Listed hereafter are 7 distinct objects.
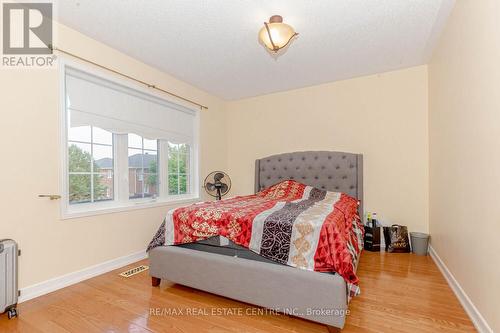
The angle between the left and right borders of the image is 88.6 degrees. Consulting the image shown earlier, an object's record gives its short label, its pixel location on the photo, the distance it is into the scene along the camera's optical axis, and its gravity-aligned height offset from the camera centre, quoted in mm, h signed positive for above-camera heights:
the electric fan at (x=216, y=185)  3782 -248
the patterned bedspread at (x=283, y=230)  1710 -479
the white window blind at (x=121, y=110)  2506 +683
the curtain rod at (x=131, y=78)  2342 +1051
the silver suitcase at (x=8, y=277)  1778 -765
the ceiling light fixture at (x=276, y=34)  2084 +1120
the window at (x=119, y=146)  2510 +272
